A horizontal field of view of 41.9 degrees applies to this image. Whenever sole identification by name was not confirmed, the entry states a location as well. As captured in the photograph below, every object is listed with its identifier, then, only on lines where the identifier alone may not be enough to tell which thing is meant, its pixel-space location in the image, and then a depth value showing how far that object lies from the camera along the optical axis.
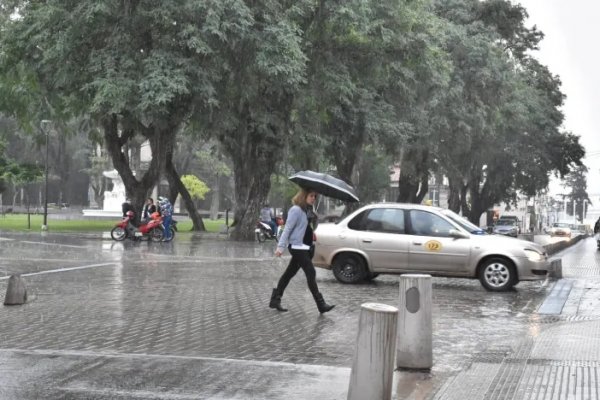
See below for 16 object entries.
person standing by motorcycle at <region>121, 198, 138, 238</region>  29.45
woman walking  10.74
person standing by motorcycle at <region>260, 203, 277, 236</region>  32.47
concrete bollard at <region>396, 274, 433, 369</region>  7.19
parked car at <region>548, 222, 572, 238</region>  60.56
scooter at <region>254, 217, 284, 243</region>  31.20
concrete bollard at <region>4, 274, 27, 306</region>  11.40
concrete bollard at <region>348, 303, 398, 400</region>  5.56
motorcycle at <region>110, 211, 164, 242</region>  29.03
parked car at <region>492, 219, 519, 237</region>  58.33
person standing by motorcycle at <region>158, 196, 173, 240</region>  29.36
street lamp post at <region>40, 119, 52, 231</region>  33.12
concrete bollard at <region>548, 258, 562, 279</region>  17.33
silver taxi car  14.39
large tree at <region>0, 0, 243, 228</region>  23.39
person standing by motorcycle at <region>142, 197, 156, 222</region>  30.46
